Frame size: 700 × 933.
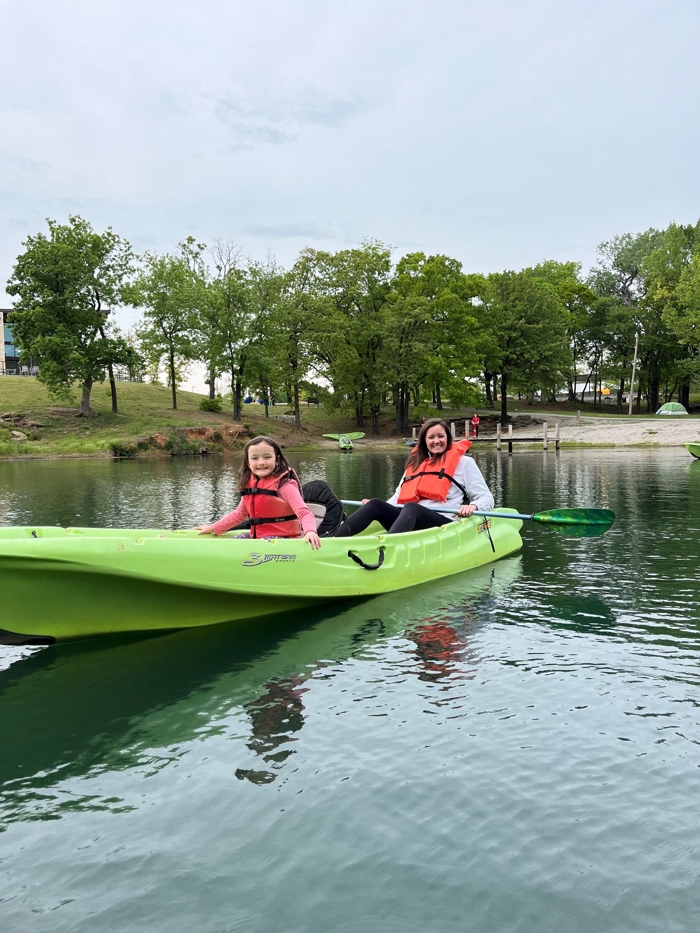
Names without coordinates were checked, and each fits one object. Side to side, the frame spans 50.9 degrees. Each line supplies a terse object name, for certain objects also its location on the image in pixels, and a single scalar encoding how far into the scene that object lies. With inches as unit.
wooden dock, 1337.4
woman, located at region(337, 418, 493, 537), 336.5
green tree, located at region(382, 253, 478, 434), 1710.1
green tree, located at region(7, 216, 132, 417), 1577.3
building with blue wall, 2829.7
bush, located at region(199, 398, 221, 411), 1860.2
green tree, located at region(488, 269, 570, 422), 1811.0
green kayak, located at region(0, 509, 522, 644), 212.5
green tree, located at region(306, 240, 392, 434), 1754.4
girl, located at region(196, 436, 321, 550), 263.6
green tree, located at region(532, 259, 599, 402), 2212.1
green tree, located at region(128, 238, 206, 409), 1731.1
